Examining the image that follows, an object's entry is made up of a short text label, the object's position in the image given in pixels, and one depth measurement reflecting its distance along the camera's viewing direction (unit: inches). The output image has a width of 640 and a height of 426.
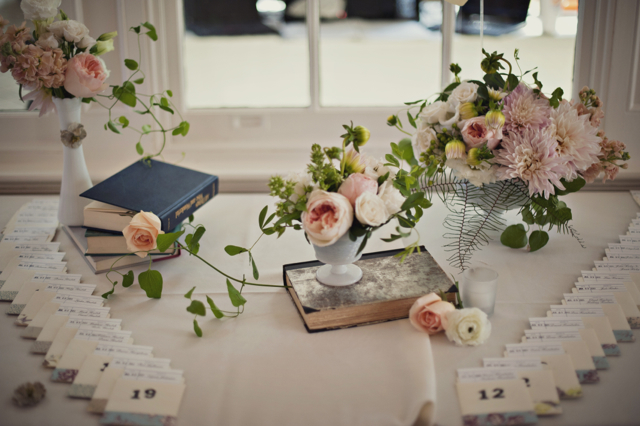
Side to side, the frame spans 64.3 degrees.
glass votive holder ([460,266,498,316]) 31.2
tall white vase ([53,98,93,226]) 43.5
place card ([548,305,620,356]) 29.3
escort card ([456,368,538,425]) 24.6
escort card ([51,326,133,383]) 27.7
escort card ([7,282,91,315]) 34.3
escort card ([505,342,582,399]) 26.1
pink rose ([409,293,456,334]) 29.6
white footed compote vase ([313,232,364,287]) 31.4
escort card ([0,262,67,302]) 35.5
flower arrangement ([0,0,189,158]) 37.7
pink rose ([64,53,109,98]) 39.2
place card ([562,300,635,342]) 30.3
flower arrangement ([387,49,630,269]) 34.3
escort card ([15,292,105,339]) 31.6
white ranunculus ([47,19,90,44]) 38.9
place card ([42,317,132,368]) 28.7
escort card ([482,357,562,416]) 25.2
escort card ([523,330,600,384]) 27.1
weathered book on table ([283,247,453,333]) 30.9
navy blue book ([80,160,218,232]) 39.2
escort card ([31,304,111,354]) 30.1
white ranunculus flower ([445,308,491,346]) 28.8
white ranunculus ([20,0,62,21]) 37.6
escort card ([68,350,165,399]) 26.6
